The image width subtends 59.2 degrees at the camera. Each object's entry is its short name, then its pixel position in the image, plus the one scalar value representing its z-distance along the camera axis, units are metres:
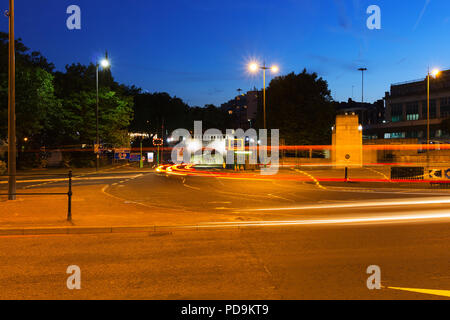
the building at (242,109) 136.91
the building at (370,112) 121.62
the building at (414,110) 87.44
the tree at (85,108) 43.19
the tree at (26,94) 31.89
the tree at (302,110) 59.91
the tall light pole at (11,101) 15.34
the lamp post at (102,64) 33.74
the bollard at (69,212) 11.06
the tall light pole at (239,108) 161.00
